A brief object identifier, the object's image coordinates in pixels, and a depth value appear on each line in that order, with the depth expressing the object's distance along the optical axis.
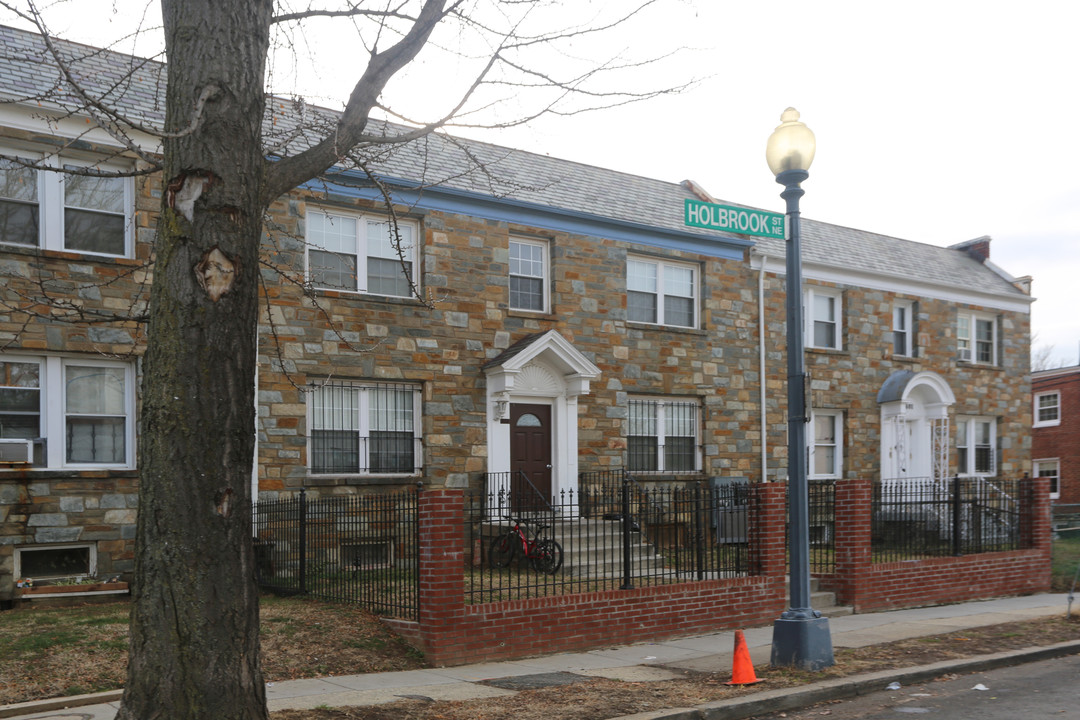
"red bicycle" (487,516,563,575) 12.21
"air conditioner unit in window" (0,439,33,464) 12.29
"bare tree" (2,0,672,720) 5.69
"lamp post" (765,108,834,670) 9.28
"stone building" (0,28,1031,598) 12.77
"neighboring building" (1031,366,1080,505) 31.53
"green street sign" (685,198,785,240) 9.50
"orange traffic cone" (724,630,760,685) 8.66
